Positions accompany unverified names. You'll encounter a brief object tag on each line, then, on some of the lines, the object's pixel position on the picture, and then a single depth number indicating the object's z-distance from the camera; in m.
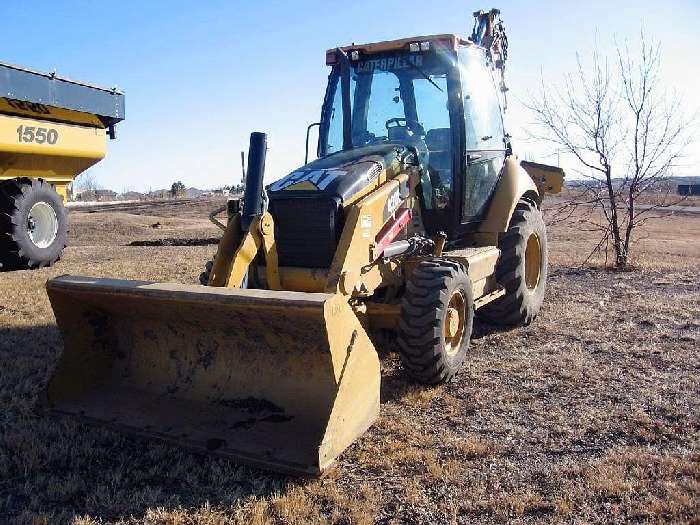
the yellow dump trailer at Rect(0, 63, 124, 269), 9.91
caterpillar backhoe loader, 3.89
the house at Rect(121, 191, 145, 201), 116.59
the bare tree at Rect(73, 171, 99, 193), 92.62
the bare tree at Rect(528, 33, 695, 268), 11.49
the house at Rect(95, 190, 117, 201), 121.84
